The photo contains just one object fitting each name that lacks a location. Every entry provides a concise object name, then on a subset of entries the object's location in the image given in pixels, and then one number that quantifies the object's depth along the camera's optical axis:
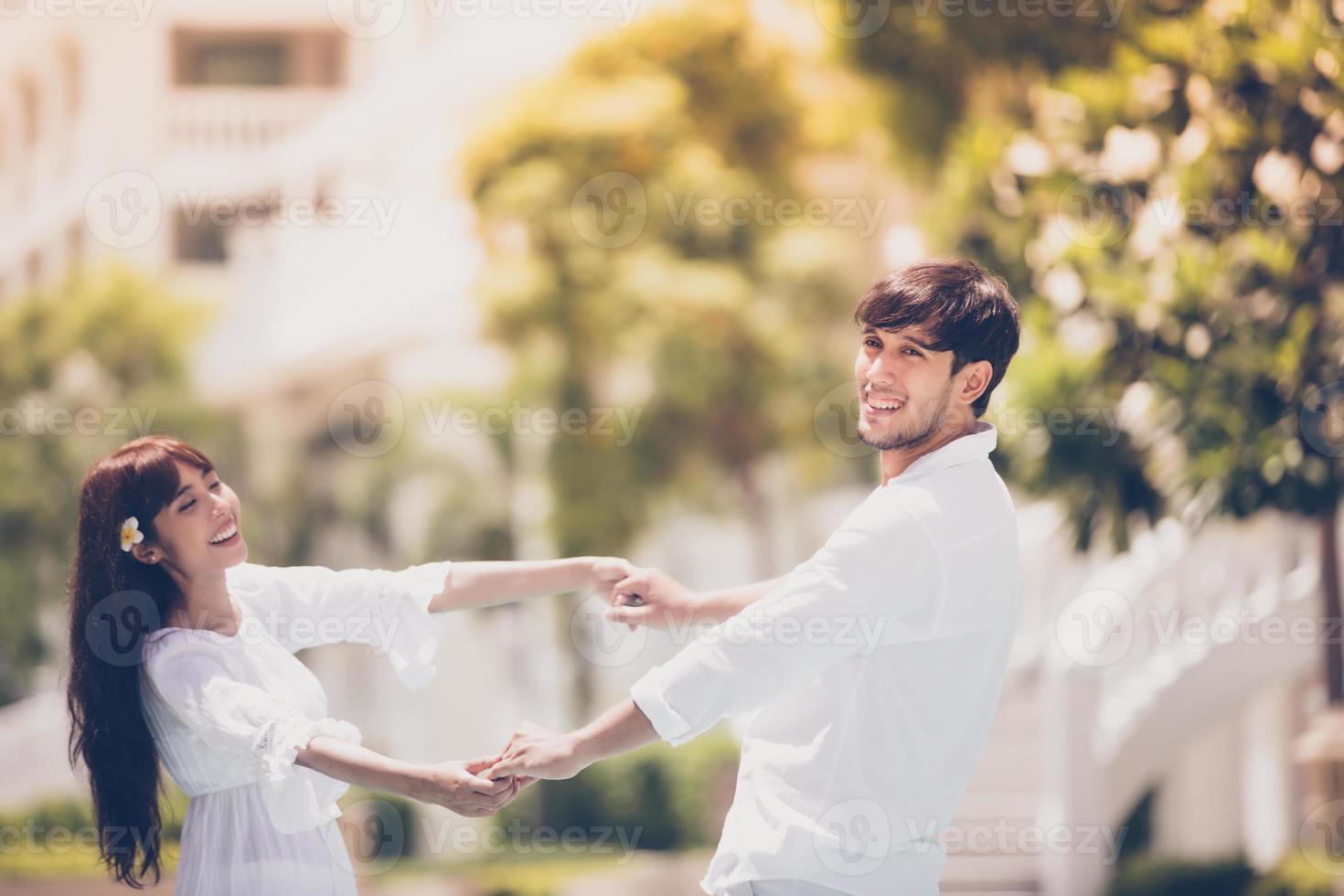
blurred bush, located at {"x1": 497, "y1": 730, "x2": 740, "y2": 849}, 20.74
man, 5.15
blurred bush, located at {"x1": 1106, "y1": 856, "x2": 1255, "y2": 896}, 15.96
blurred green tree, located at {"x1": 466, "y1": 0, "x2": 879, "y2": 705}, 23.50
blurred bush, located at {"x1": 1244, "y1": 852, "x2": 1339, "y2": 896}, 14.84
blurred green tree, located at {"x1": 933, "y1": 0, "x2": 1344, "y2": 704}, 13.19
